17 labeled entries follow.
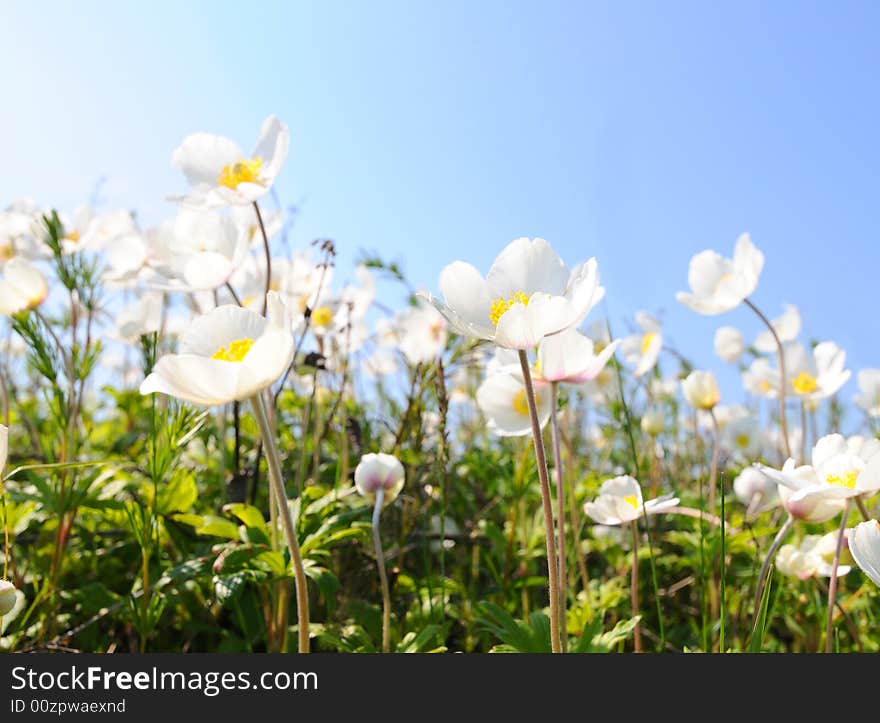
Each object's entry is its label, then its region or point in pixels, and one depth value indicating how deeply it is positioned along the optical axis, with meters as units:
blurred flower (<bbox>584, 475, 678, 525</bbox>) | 0.29
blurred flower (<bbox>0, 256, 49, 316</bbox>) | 0.41
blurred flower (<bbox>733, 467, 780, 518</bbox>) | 0.46
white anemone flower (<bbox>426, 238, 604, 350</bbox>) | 0.23
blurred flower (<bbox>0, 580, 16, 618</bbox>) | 0.22
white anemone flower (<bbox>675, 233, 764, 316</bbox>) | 0.44
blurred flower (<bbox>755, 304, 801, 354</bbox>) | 0.60
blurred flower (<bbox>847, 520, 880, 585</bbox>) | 0.21
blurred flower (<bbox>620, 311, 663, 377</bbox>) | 0.51
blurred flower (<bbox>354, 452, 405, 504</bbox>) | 0.31
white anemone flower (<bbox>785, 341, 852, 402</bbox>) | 0.48
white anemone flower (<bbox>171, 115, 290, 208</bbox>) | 0.34
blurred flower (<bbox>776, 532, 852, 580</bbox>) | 0.32
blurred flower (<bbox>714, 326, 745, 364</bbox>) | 0.63
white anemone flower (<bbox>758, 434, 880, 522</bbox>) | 0.23
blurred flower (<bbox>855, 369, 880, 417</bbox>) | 0.55
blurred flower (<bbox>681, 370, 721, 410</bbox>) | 0.47
